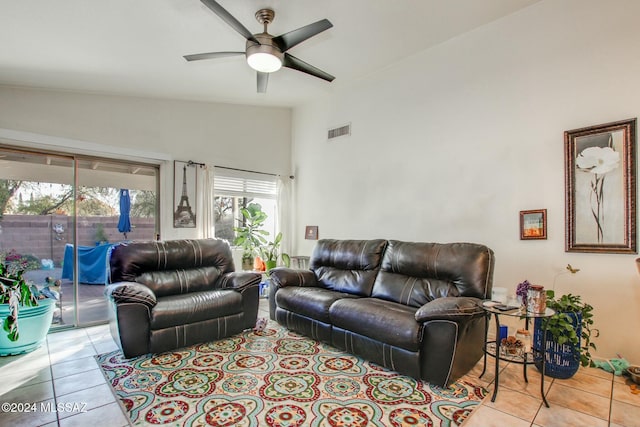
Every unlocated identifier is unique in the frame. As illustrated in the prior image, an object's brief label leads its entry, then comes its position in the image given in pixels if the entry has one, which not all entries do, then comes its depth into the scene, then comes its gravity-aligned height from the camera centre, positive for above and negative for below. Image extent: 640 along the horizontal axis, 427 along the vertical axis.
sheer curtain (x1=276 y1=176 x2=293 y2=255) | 5.63 +0.03
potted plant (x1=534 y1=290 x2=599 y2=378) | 2.38 -0.92
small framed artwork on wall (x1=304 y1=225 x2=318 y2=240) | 5.21 -0.26
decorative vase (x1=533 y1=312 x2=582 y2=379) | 2.40 -1.08
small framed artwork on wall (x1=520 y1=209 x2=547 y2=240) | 2.92 -0.07
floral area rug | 1.92 -1.23
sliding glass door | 3.42 -0.03
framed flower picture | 2.52 +0.24
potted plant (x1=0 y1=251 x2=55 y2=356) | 2.83 -0.97
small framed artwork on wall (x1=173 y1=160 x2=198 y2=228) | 4.46 +0.33
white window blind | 5.02 +0.55
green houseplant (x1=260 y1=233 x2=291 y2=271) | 5.23 -0.64
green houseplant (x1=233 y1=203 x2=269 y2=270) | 5.14 -0.28
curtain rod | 4.94 +0.76
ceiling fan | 2.40 +1.43
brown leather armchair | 2.70 -0.78
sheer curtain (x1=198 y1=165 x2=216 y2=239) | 4.62 +0.20
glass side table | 2.12 -0.99
